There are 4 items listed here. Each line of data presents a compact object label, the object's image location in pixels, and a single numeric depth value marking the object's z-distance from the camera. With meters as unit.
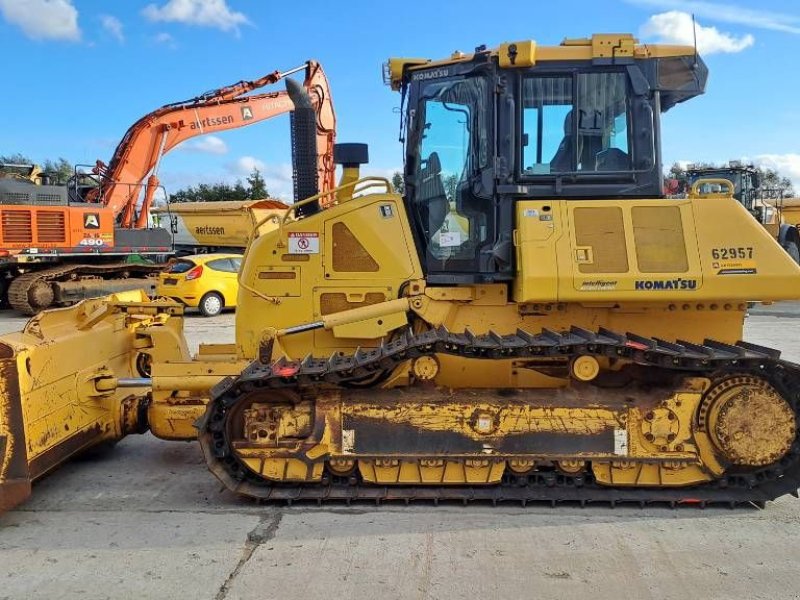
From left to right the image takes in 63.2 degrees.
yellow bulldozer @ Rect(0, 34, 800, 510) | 4.27
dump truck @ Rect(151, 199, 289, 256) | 24.44
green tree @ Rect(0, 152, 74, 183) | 17.03
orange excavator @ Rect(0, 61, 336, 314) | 15.05
